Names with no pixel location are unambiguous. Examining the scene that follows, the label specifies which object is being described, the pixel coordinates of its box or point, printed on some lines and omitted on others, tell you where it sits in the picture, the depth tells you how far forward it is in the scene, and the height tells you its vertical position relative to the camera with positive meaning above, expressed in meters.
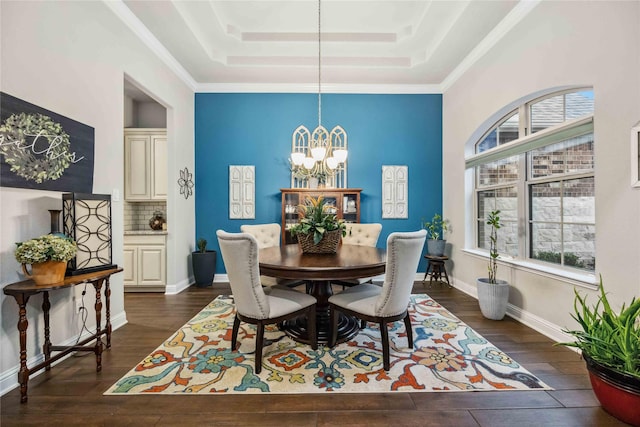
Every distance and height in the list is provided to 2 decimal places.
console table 1.73 -0.69
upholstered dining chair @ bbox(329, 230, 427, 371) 1.99 -0.58
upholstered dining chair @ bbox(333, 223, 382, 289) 3.56 -0.27
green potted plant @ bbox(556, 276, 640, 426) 1.52 -0.80
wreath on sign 1.85 +0.45
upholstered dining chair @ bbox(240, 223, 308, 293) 3.47 -0.26
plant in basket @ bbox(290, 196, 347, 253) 2.67 -0.17
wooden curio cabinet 4.41 +0.16
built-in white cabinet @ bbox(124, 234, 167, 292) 4.04 -0.66
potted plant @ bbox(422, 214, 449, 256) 4.32 -0.33
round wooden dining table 2.12 -0.42
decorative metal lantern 2.13 -0.13
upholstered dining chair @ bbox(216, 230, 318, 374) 1.97 -0.58
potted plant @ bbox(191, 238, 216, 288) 4.30 -0.78
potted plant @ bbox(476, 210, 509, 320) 2.94 -0.85
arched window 2.50 +0.35
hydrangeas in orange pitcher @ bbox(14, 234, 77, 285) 1.72 -0.27
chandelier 4.52 +0.89
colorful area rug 1.91 -1.12
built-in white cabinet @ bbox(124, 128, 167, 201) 4.32 +0.77
